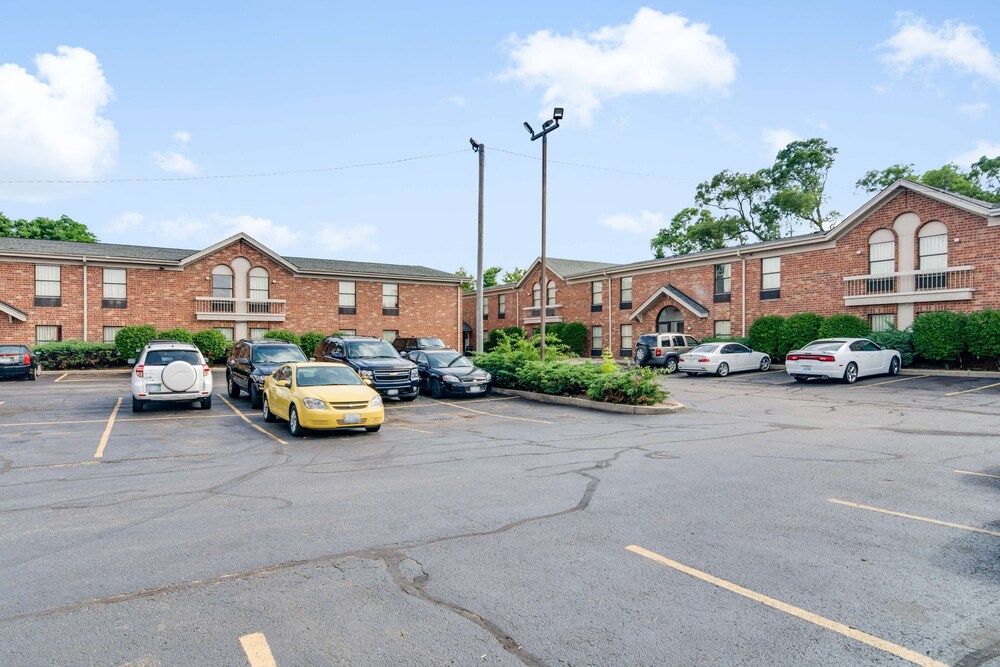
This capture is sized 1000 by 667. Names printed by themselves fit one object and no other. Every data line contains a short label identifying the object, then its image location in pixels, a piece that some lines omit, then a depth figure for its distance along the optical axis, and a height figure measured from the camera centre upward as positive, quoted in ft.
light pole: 63.95 +20.55
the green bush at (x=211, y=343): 100.59 -2.15
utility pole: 77.51 +6.38
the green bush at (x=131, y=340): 94.38 -1.55
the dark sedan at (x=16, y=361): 76.54 -3.84
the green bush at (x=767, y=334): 93.81 -0.80
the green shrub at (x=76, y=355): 89.51 -3.66
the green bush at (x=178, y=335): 98.94 -0.84
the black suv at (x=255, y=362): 53.47 -3.00
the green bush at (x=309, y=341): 113.19 -2.10
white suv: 48.26 -3.84
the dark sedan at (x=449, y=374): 61.21 -4.45
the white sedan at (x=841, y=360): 69.51 -3.57
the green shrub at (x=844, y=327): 84.23 +0.21
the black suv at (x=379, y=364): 57.67 -3.27
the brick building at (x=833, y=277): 77.36 +7.98
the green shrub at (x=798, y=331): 89.76 -0.35
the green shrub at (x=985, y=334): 69.41 -0.64
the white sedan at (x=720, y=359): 84.53 -4.19
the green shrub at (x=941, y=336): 72.38 -0.88
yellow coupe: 38.22 -4.37
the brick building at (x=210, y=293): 98.63 +6.60
